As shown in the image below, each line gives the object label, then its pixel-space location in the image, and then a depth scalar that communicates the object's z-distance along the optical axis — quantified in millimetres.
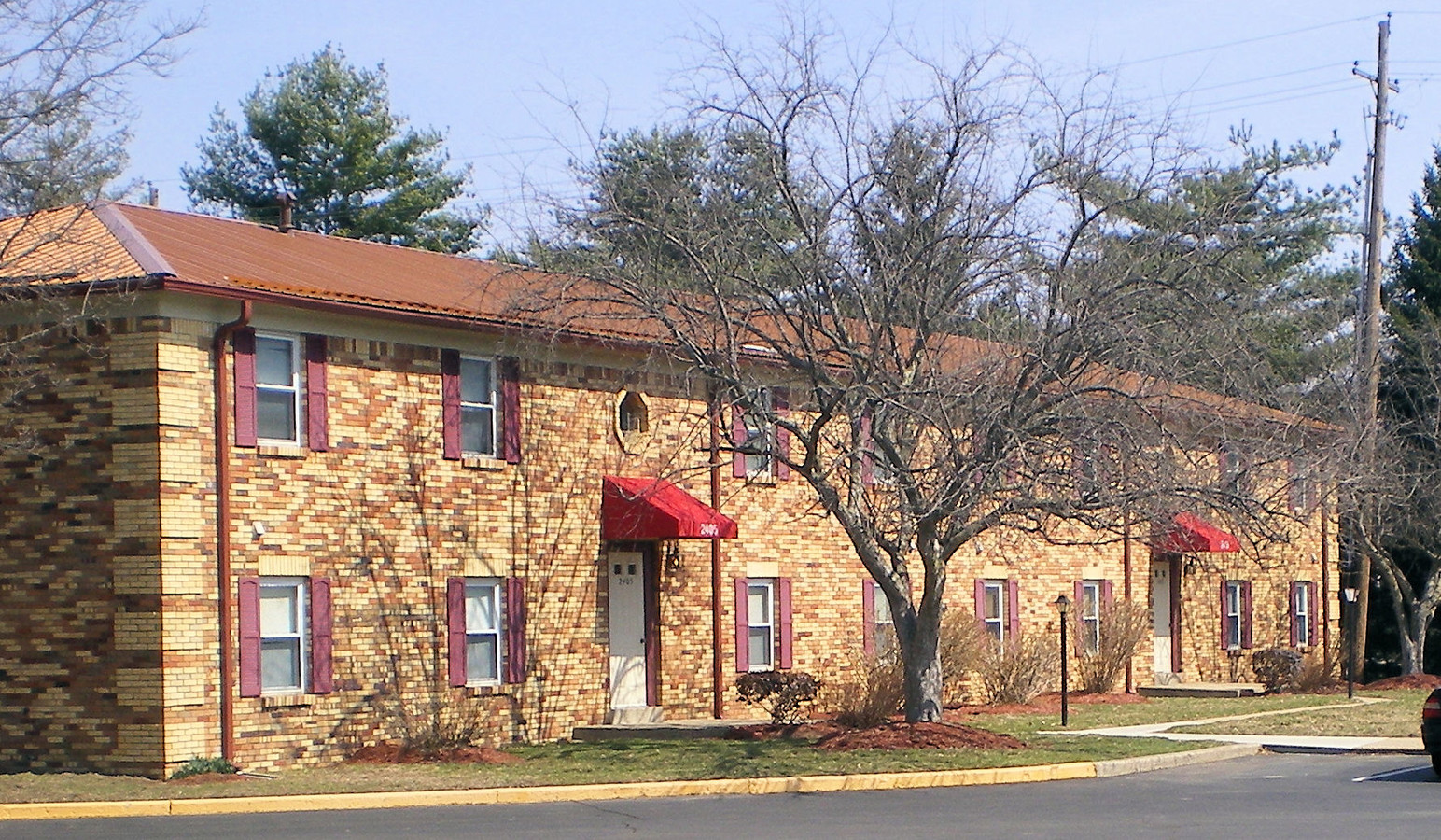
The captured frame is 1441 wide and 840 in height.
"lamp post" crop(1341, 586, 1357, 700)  32469
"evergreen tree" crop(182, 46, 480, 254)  49531
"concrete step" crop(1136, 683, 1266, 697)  36188
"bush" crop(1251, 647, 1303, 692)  37219
